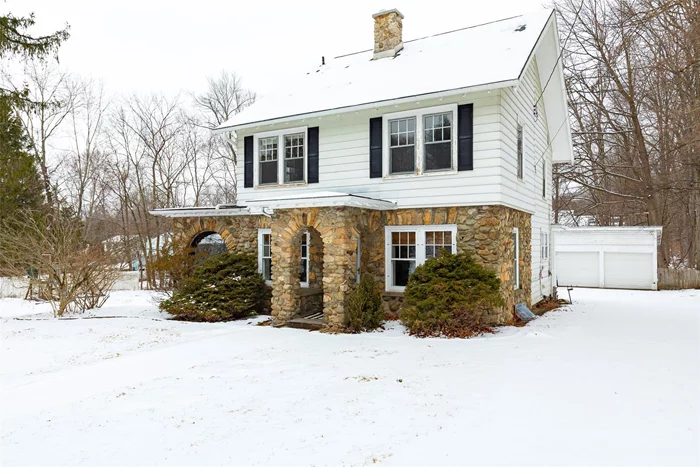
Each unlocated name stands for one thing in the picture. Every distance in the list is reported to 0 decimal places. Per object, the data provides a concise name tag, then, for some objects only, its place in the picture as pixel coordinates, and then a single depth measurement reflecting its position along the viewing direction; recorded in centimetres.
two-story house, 927
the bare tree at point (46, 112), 2230
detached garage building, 1781
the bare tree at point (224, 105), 2716
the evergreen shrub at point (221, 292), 1066
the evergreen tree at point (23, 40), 1357
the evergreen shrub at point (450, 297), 852
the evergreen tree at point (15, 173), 1833
